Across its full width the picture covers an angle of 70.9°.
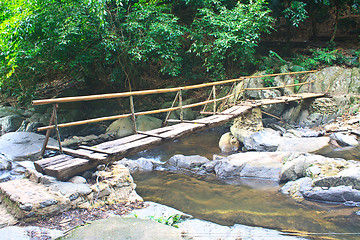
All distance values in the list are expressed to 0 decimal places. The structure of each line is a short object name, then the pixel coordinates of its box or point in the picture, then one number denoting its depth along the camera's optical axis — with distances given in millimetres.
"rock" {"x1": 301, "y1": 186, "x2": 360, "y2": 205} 3861
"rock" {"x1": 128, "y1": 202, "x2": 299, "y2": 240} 2870
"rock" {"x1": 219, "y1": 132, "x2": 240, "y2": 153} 7535
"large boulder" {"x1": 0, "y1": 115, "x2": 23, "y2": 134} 9797
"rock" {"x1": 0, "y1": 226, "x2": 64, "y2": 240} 1985
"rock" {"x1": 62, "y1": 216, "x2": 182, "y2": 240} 2039
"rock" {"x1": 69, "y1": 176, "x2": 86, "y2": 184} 3004
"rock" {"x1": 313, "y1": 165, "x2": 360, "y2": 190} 4018
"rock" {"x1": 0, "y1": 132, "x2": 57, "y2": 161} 6254
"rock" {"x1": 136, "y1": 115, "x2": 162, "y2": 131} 9414
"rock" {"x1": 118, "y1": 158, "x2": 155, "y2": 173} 6273
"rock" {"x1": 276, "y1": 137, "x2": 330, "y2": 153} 6374
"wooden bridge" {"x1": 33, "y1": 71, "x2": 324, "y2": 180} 3004
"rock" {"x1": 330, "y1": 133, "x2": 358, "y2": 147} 6488
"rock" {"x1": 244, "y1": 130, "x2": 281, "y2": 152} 6836
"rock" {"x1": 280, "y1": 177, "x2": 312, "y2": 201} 4289
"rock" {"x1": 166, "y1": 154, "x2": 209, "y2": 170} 6052
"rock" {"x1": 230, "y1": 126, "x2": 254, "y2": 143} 7458
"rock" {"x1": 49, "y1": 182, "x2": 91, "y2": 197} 2660
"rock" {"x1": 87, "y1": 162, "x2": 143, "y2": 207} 2994
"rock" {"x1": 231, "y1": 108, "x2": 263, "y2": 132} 7535
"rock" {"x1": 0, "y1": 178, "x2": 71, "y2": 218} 2295
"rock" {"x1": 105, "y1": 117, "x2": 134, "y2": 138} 9602
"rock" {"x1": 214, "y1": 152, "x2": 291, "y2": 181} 5273
